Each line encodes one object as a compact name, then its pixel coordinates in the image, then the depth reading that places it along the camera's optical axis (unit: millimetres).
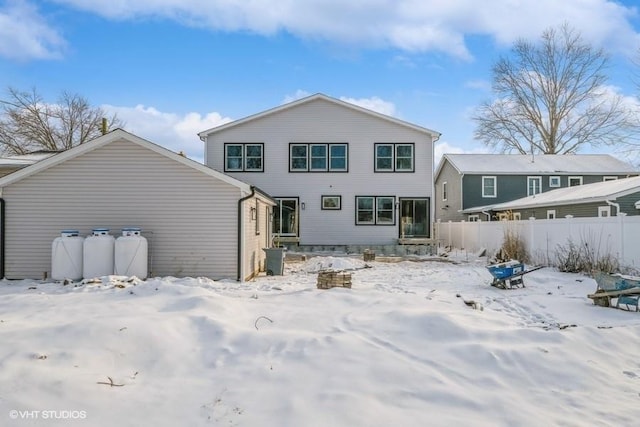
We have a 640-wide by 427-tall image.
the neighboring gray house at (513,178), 27828
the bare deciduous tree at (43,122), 31297
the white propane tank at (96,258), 10031
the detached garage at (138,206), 10859
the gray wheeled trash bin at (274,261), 12438
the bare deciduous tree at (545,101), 37688
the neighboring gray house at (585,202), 16391
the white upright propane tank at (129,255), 10070
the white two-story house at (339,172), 21141
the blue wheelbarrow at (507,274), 9648
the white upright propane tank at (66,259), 10070
